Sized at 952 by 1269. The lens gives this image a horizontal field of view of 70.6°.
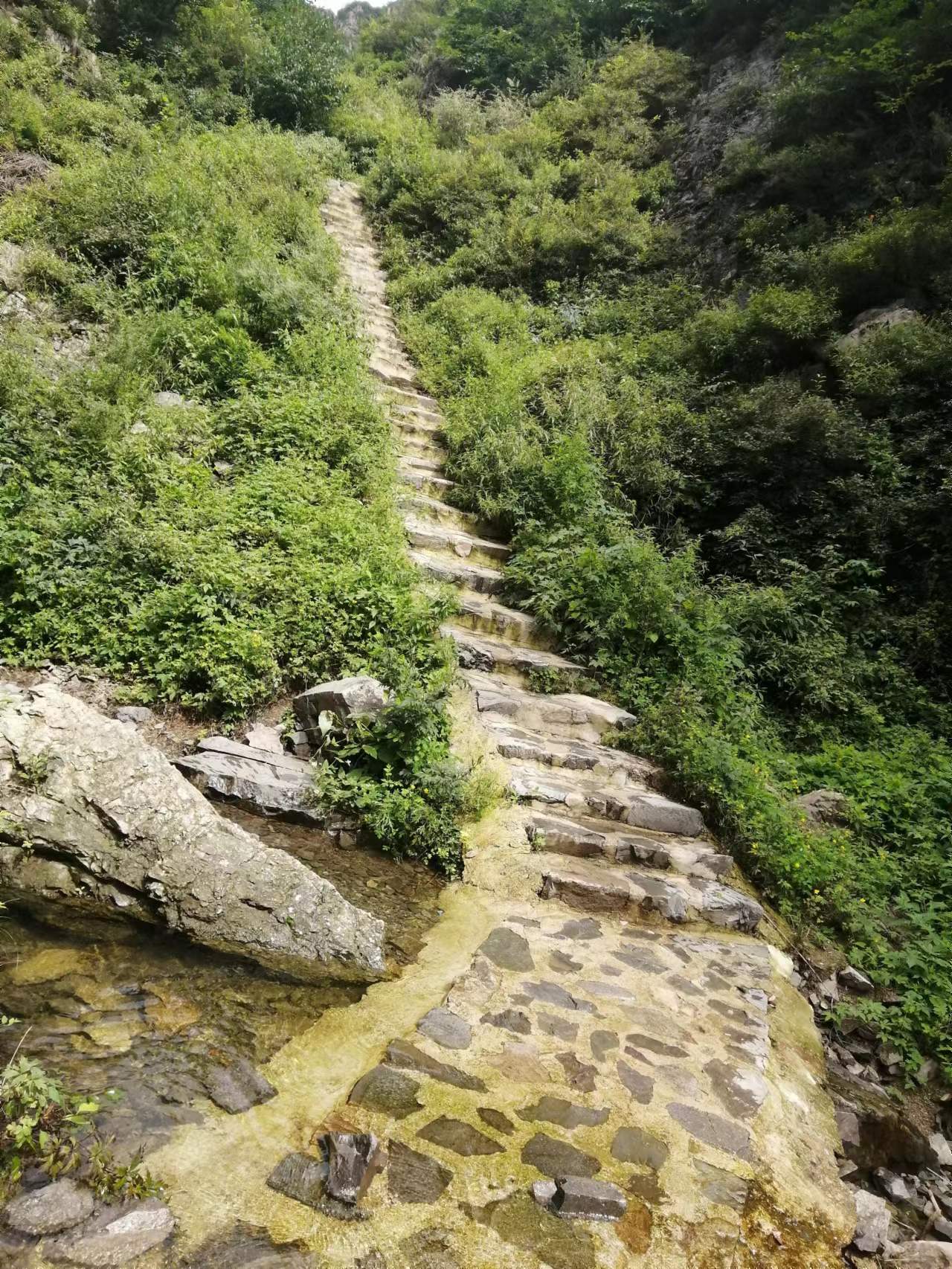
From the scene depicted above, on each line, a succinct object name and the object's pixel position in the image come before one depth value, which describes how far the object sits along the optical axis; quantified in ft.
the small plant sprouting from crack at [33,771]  13.23
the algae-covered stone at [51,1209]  6.73
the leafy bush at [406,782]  15.75
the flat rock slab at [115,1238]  6.50
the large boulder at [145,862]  12.11
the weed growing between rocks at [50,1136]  7.22
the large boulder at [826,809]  20.04
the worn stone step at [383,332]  43.50
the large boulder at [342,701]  17.33
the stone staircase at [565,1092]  7.70
